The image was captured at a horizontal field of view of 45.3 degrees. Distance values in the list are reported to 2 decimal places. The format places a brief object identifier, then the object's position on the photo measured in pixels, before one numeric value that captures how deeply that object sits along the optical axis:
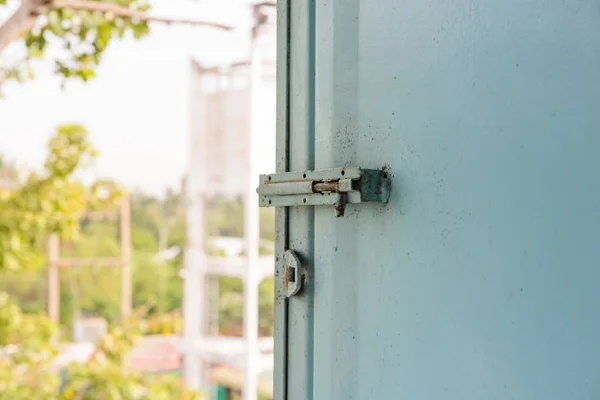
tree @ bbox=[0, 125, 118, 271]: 3.90
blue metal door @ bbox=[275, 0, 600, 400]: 0.70
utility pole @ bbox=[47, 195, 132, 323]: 7.09
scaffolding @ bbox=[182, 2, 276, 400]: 7.14
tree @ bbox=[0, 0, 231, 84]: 3.05
